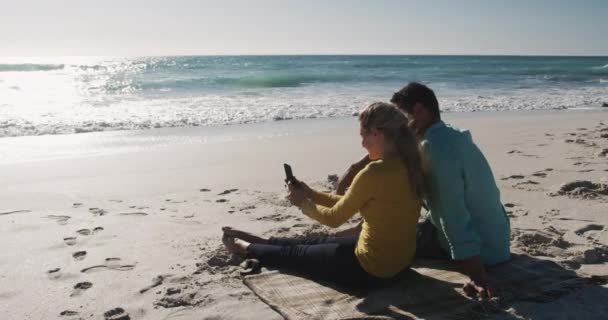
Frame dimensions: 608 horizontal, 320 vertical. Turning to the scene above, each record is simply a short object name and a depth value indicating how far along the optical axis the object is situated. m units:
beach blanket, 3.15
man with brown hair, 3.24
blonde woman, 3.08
